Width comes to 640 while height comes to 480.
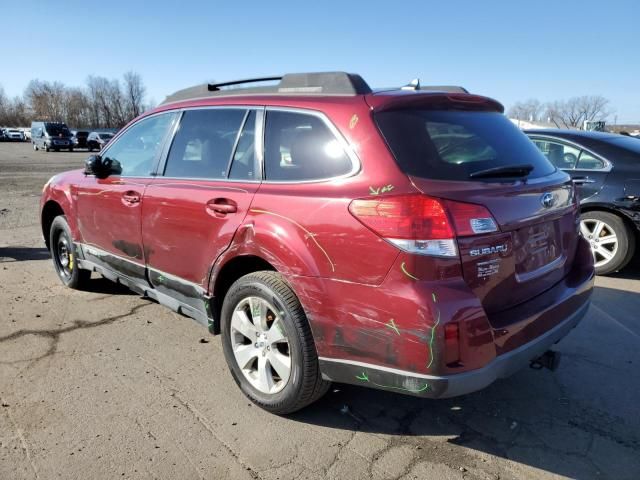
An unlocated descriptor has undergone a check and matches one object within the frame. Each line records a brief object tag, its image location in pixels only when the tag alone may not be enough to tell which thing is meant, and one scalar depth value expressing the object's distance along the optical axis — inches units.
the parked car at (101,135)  1627.0
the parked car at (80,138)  1663.1
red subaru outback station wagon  88.8
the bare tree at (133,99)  4594.0
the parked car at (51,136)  1537.9
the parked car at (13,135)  2408.1
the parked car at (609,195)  219.1
